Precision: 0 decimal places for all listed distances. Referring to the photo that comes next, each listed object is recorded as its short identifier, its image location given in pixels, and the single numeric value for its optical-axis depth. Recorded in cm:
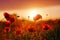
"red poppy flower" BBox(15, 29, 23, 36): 196
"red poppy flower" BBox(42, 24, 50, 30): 193
